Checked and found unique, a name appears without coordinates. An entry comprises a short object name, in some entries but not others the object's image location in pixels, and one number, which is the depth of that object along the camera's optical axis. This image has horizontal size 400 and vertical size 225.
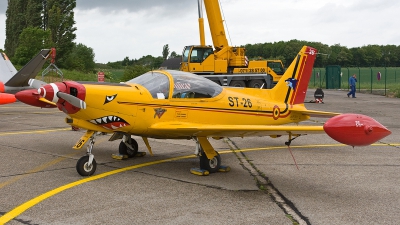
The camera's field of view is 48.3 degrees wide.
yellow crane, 29.06
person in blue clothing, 33.75
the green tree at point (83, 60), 57.97
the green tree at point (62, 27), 53.62
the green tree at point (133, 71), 35.66
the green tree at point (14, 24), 62.38
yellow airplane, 7.56
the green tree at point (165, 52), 68.25
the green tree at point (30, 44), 49.62
